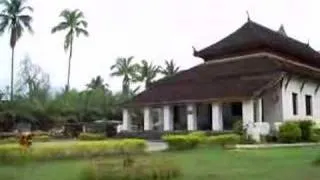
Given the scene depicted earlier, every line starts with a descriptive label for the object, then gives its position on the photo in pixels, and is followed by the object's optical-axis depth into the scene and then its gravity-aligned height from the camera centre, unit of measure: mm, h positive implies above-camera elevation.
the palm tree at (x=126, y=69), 57700 +7908
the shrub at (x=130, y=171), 9187 -974
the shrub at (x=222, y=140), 19157 -635
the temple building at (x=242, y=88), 24268 +2302
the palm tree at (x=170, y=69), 60563 +8390
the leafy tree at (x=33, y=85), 45582 +4925
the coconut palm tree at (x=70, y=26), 43740 +10561
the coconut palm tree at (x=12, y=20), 40471 +10419
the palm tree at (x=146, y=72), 57222 +7457
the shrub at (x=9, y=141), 22944 -765
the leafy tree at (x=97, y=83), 59313 +6343
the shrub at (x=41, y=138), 26893 -699
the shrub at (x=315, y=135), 22755 -521
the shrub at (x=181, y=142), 18303 -682
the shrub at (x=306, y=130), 22598 -236
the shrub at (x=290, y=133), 21732 -379
